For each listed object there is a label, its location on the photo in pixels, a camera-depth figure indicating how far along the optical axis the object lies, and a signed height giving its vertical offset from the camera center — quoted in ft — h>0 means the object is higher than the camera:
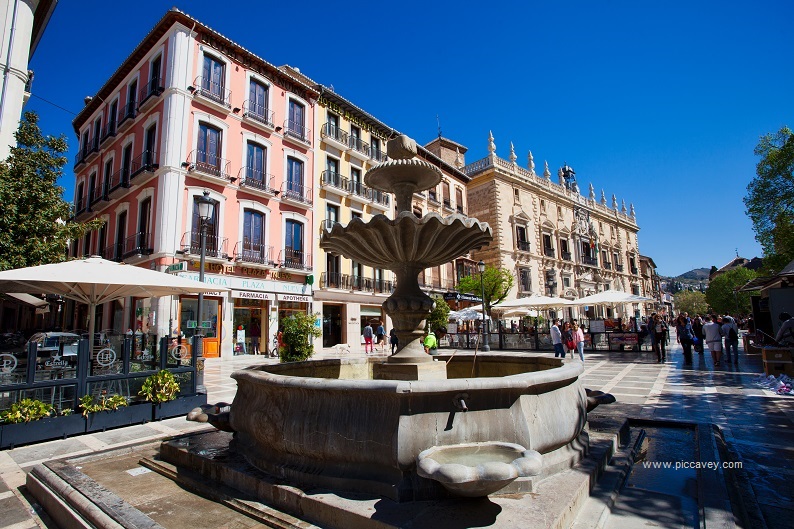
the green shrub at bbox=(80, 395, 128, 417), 17.46 -3.14
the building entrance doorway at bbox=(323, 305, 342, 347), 71.61 +0.39
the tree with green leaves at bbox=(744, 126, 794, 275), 65.51 +19.76
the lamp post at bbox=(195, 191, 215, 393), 24.55 +7.90
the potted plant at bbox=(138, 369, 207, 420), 19.77 -3.13
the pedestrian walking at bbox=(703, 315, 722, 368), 38.24 -2.16
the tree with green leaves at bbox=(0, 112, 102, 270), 34.04 +11.80
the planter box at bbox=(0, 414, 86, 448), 15.48 -3.83
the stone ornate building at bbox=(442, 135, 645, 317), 107.86 +28.45
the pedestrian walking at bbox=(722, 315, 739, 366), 38.19 -1.71
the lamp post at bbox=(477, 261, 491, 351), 53.83 -2.09
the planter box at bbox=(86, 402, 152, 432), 17.72 -3.87
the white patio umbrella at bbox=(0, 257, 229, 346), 19.33 +2.85
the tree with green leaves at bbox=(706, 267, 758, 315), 162.93 +10.88
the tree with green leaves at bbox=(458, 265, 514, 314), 87.15 +8.43
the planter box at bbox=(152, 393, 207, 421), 19.88 -3.82
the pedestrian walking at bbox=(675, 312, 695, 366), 40.70 -2.11
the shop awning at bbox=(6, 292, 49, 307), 47.19 +4.53
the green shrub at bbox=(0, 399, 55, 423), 15.64 -3.02
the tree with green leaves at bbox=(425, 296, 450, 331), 64.75 +1.16
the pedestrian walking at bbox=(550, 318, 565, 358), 42.37 -1.91
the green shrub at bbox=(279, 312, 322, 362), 35.99 -1.05
